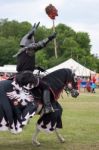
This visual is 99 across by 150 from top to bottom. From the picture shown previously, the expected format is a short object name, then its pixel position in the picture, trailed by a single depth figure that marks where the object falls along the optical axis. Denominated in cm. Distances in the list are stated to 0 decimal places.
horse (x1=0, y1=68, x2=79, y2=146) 1063
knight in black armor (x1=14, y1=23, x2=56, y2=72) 1069
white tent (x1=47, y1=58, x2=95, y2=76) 5303
